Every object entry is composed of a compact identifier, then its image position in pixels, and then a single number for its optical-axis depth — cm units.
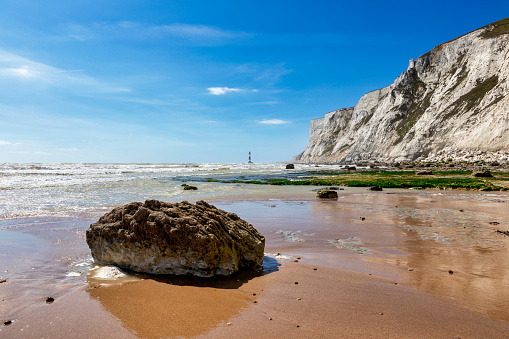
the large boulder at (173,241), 459
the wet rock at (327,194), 1556
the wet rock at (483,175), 2484
